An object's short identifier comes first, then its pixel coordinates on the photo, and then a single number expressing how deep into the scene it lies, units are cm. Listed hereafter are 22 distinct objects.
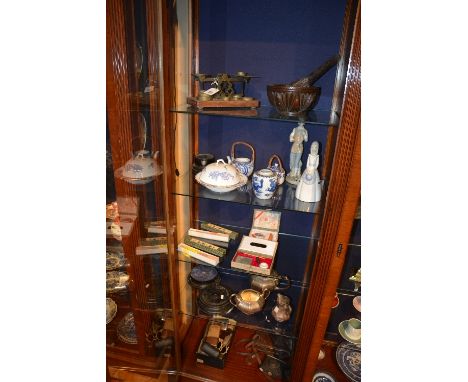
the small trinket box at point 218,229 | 143
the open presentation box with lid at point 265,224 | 140
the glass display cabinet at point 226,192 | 90
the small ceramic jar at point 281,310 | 141
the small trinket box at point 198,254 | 132
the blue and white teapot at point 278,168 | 121
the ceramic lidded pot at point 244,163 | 124
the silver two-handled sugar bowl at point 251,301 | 138
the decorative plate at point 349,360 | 132
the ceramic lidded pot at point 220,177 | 113
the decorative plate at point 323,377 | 133
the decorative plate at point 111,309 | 86
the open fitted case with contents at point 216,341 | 146
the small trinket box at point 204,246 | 134
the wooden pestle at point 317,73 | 102
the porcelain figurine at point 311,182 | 110
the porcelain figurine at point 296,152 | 113
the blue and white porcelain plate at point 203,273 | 141
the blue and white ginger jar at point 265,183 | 113
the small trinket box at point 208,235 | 141
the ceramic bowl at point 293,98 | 100
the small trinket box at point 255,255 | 127
